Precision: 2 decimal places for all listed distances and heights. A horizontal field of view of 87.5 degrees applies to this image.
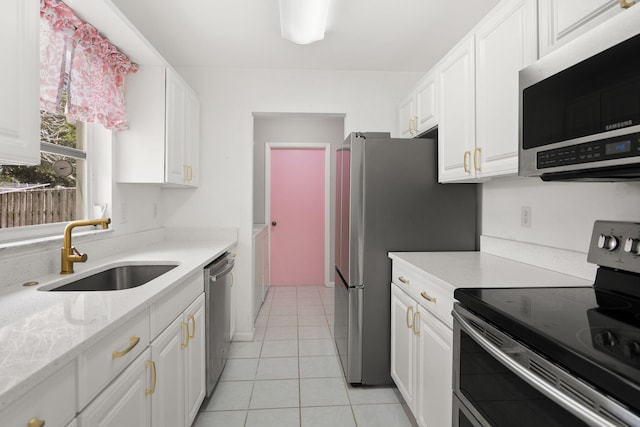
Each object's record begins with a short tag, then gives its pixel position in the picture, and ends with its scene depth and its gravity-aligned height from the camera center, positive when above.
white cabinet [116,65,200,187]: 2.22 +0.54
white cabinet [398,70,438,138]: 2.18 +0.76
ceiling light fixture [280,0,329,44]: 1.84 +1.15
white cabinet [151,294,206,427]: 1.33 -0.72
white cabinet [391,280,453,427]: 1.42 -0.71
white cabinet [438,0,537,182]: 1.38 +0.59
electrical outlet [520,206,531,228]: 1.75 -0.01
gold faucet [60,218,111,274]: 1.52 -0.21
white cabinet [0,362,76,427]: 0.65 -0.41
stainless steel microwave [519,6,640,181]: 0.87 +0.32
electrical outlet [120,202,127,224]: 2.28 -0.01
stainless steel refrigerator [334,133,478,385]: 2.16 -0.06
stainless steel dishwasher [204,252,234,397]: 2.00 -0.67
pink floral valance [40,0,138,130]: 1.54 +0.75
